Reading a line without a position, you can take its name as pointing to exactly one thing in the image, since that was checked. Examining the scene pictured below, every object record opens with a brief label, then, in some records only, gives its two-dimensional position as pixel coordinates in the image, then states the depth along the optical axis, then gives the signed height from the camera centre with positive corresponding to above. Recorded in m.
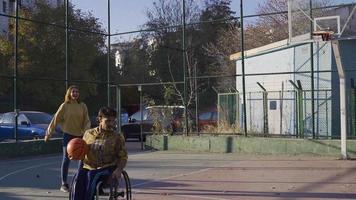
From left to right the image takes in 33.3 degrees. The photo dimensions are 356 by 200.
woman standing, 10.70 -0.14
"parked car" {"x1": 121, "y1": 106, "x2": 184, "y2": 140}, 21.08 -0.30
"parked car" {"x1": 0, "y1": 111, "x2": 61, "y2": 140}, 21.50 -0.50
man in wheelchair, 6.92 -0.55
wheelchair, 6.82 -0.90
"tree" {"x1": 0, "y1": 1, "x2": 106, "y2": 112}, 36.28 +3.58
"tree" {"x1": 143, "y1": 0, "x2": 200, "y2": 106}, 38.84 +4.64
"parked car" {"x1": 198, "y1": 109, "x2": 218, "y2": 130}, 23.86 -0.32
